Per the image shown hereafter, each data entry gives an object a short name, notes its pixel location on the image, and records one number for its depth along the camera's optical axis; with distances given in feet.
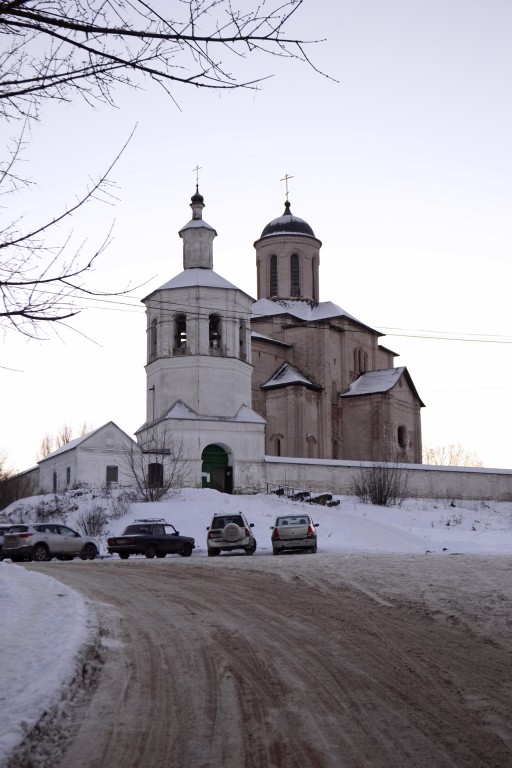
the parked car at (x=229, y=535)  81.10
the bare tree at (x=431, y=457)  309.98
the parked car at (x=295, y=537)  80.64
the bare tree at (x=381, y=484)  131.03
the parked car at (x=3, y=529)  86.13
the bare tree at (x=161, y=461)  125.08
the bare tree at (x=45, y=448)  266.34
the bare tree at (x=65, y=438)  264.11
